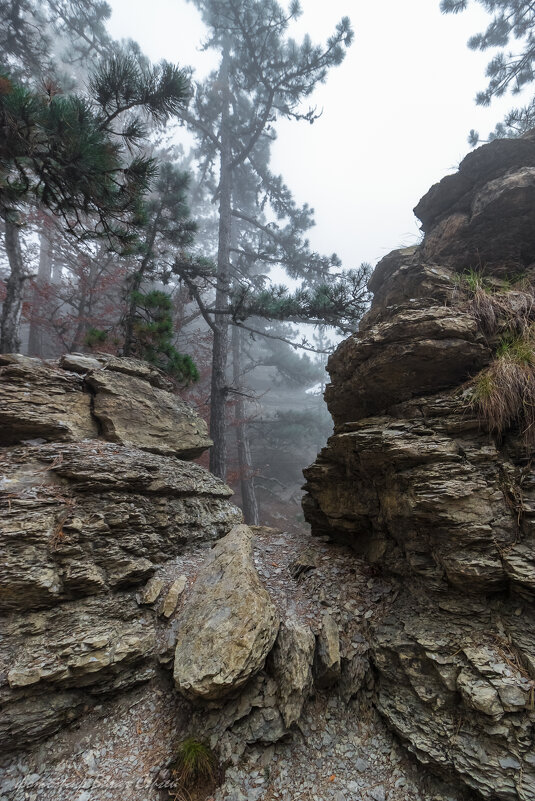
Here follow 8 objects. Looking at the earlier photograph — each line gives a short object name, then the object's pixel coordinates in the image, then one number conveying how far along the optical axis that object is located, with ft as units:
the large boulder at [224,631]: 8.30
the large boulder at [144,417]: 15.19
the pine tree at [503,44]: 24.57
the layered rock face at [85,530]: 8.39
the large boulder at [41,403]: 12.38
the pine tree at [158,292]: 20.59
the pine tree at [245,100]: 28.43
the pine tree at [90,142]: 10.41
